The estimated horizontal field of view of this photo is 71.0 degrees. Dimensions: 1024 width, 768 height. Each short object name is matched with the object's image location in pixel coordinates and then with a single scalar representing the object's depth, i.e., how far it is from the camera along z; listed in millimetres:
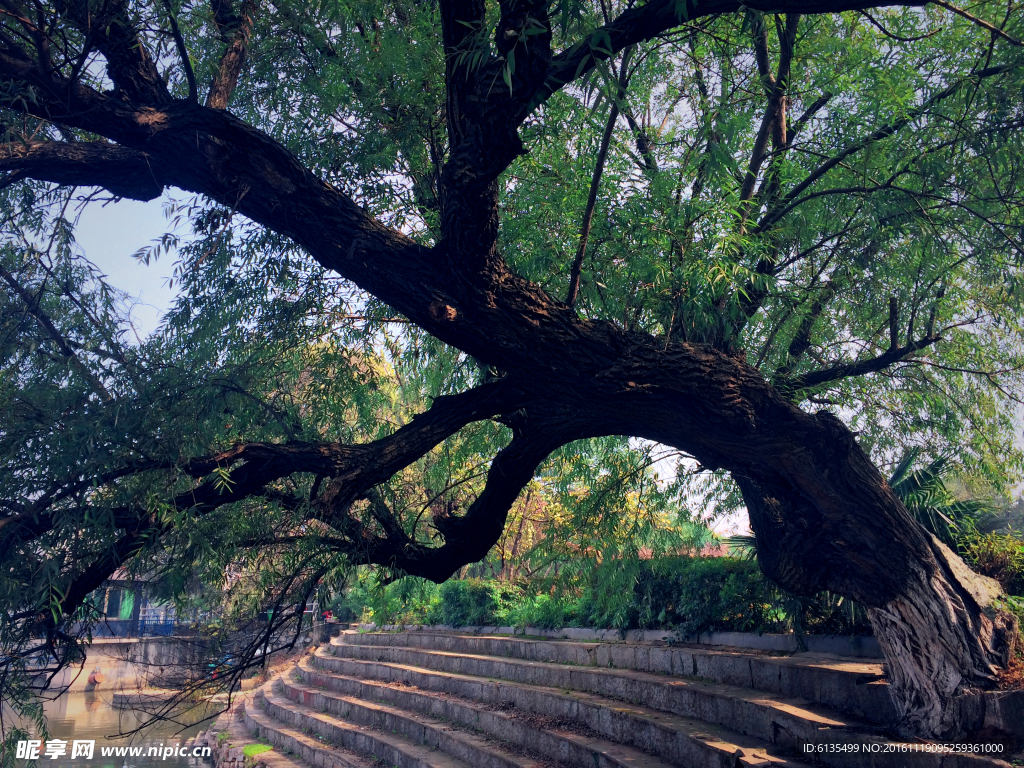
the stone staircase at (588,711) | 5238
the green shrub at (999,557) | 5672
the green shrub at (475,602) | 13823
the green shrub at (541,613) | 11406
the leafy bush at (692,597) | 7617
